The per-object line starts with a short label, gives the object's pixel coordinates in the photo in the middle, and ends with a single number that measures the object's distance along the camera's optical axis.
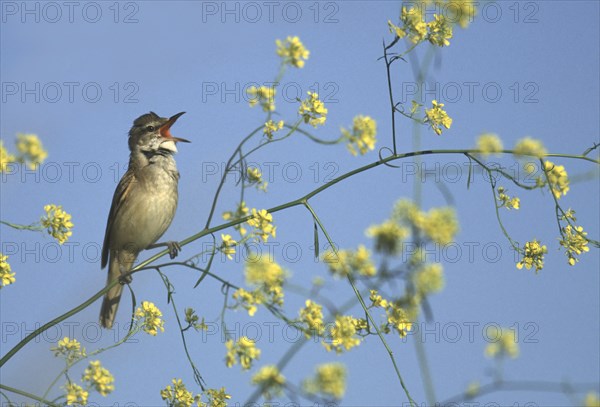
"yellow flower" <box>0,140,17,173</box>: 6.81
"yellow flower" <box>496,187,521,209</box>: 7.73
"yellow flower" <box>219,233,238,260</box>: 6.53
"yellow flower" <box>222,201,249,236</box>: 6.30
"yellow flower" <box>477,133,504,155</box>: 6.86
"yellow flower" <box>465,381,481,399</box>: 5.31
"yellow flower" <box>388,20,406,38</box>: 6.99
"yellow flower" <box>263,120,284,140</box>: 6.94
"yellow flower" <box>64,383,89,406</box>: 7.52
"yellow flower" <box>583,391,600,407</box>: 5.02
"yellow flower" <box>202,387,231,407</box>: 6.79
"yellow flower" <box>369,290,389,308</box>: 6.24
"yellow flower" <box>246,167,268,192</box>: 7.32
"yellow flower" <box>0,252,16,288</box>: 7.68
